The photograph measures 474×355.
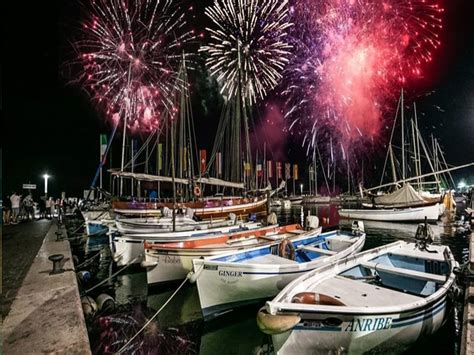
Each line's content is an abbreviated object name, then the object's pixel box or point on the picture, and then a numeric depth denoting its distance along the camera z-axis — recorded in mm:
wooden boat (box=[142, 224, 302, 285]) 10039
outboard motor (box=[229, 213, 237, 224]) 17712
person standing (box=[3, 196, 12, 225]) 19438
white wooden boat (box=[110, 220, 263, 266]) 12702
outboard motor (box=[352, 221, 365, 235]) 13536
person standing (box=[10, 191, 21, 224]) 19580
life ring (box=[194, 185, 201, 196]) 26194
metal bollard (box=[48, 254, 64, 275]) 8164
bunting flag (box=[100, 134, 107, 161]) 33281
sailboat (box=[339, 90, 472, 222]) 31203
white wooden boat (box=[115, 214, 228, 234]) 14681
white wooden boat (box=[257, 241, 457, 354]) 4902
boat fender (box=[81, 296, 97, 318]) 7944
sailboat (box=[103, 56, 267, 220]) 21562
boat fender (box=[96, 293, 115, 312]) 8633
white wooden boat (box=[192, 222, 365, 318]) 7949
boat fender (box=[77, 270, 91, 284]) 10594
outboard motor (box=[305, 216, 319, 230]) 13602
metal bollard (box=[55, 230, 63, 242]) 13558
